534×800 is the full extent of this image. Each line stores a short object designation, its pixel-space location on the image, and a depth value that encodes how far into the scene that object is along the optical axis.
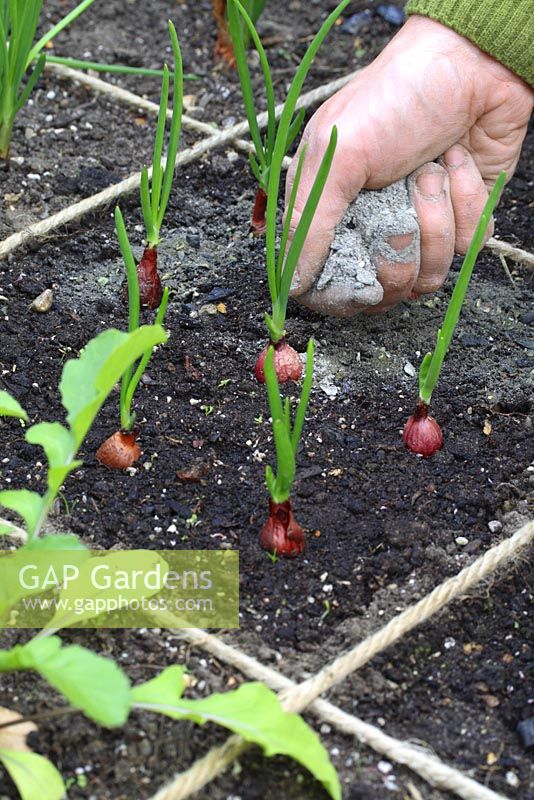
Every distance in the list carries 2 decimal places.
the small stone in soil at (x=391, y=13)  1.34
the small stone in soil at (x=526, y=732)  0.83
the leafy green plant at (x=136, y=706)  0.76
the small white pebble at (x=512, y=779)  0.82
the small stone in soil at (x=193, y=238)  1.09
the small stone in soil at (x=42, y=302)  1.03
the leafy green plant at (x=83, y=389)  0.80
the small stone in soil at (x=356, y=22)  1.33
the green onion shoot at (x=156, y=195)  0.97
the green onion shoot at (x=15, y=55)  1.07
